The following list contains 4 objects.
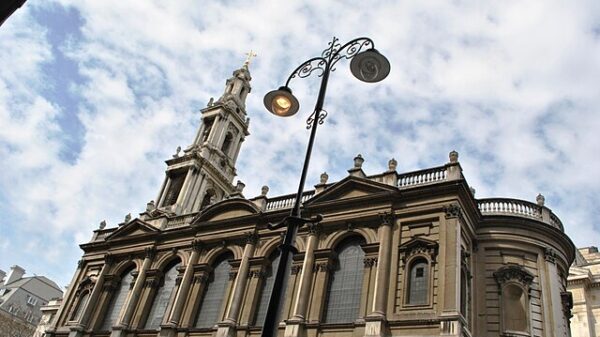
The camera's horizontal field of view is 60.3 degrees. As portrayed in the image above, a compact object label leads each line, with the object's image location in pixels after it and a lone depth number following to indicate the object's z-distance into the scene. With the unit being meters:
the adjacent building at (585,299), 35.12
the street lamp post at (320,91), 9.69
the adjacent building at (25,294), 58.97
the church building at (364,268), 21.56
